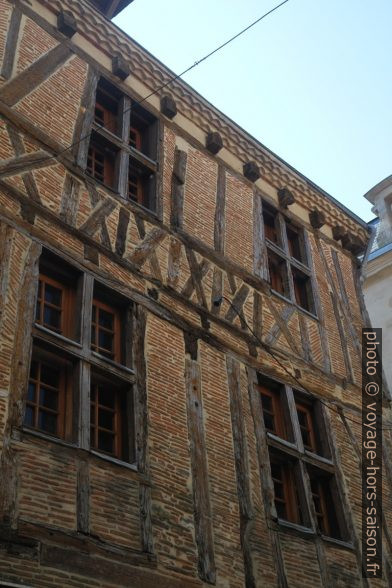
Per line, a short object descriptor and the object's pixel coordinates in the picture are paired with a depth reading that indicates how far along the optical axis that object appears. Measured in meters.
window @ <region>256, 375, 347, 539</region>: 7.96
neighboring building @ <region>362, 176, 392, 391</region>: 14.45
